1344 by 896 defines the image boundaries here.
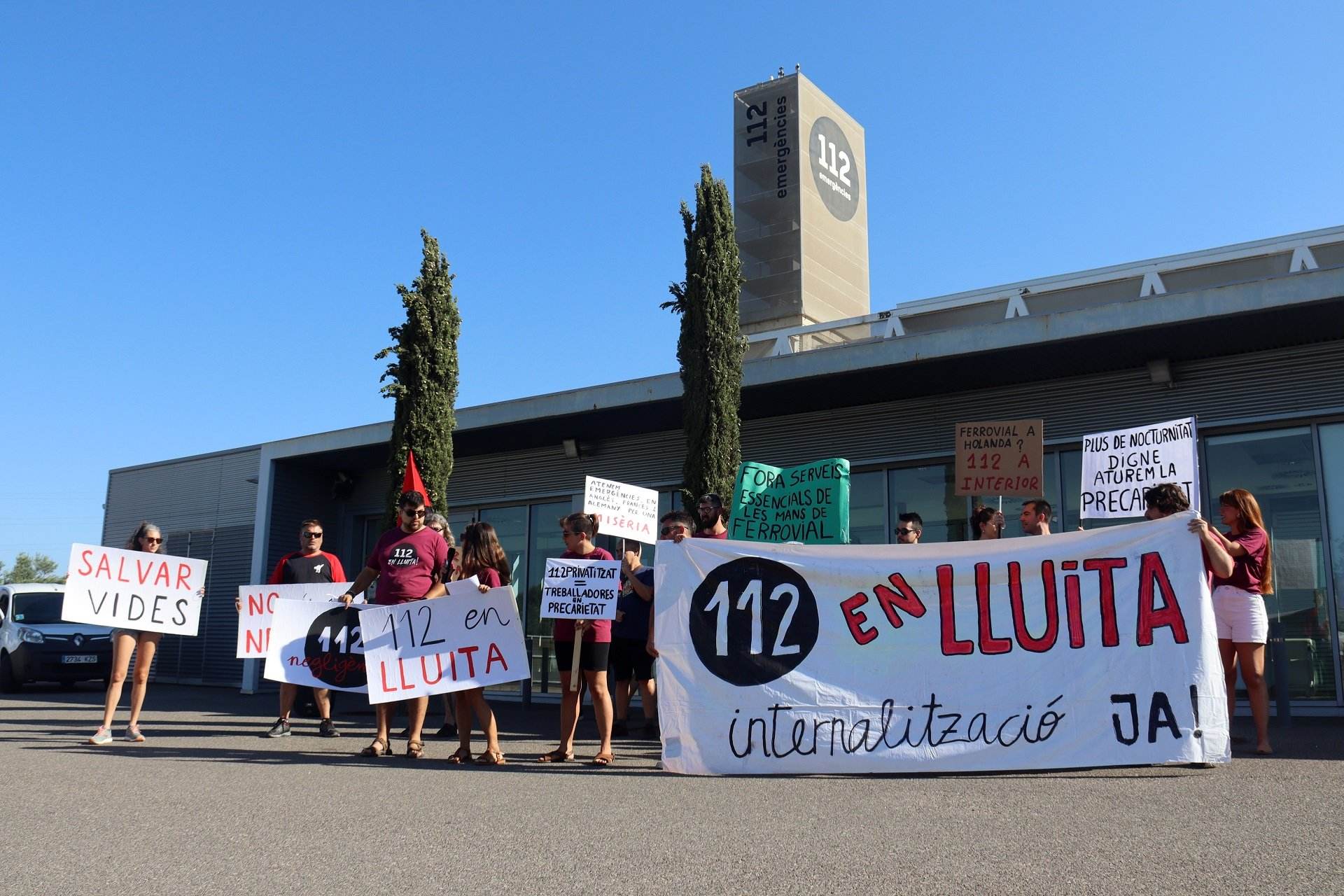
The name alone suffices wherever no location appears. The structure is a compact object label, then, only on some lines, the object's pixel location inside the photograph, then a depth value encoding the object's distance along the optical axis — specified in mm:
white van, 16250
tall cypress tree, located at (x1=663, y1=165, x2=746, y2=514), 11773
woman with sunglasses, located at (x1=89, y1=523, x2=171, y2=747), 8453
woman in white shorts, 7137
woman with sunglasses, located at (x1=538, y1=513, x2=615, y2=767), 7355
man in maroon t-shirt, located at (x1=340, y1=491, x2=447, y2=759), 7902
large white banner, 6277
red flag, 12211
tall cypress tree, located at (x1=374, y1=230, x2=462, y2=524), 13195
